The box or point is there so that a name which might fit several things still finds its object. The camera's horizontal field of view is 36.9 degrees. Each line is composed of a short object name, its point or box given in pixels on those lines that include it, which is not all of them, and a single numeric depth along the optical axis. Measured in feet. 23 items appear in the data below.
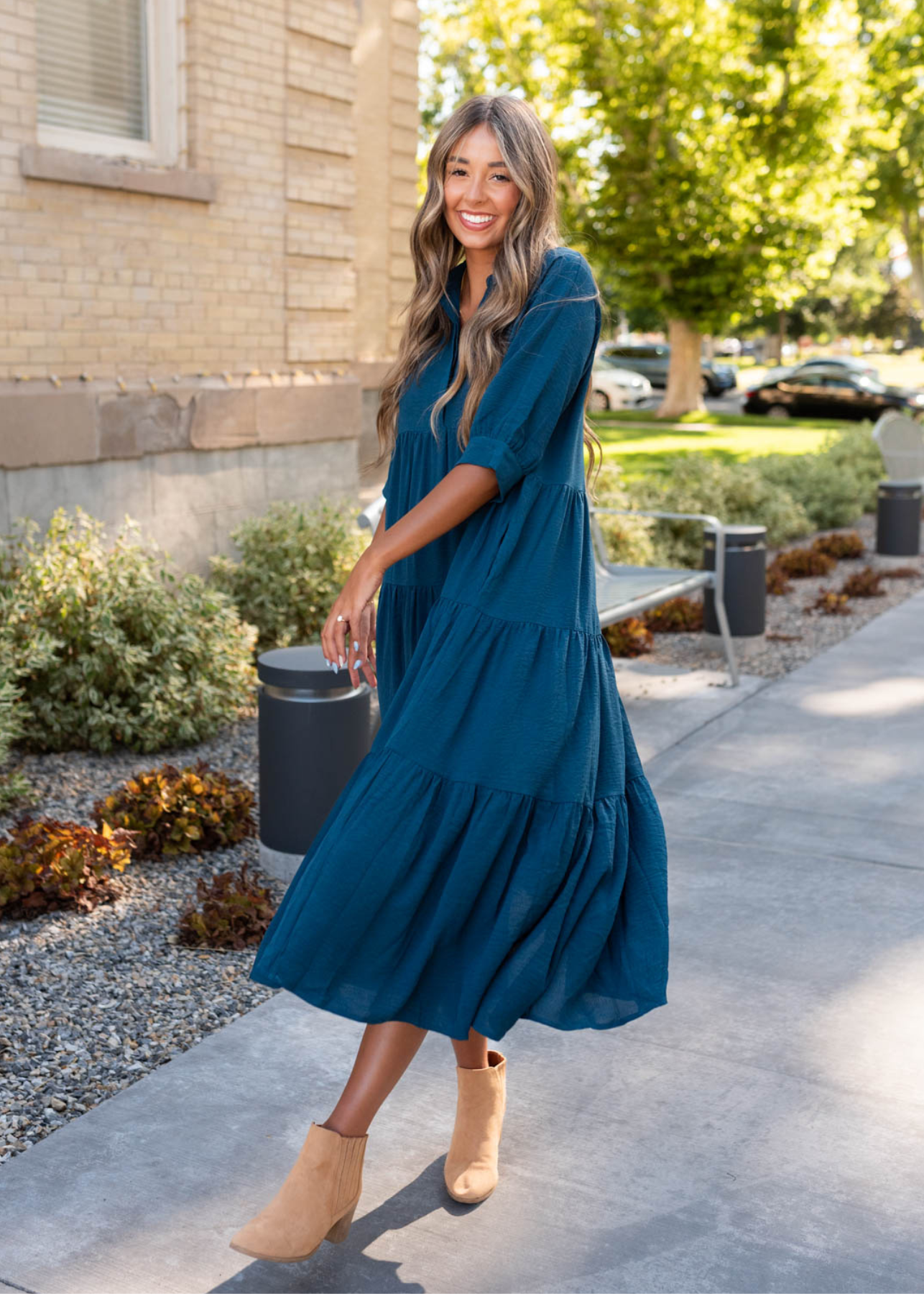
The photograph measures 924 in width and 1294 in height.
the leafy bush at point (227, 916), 13.04
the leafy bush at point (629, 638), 25.85
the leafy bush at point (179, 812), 15.38
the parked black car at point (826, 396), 112.16
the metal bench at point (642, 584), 20.13
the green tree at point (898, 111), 106.93
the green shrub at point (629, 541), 31.48
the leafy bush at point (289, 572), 24.56
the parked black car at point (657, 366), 143.02
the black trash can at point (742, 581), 25.38
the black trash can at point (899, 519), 38.40
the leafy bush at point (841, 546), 38.73
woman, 7.53
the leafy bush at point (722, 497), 37.68
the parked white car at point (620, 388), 117.19
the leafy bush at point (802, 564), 35.68
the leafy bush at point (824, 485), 45.01
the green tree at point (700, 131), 90.33
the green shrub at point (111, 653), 19.16
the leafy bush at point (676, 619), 28.17
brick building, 23.31
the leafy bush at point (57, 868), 13.65
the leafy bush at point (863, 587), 32.89
